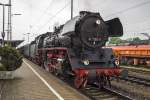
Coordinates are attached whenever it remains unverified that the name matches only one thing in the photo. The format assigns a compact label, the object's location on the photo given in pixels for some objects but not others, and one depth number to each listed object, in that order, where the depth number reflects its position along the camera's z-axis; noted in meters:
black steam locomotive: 6.33
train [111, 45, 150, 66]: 15.73
